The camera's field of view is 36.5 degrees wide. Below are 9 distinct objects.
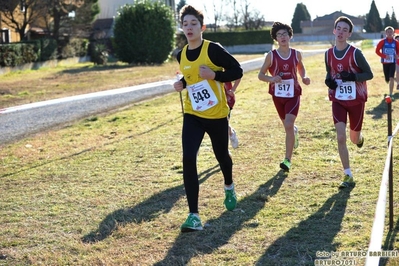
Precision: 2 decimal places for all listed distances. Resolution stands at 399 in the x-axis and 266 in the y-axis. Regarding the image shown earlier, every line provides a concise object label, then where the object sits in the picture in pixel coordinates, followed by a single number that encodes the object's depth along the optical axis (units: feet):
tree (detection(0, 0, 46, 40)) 119.82
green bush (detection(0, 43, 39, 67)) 106.73
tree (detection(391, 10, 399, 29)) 313.24
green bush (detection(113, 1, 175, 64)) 120.57
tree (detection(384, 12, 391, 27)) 330.44
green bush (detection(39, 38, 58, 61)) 127.03
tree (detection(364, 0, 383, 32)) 329.25
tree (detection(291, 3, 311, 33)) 406.82
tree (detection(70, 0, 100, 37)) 144.05
